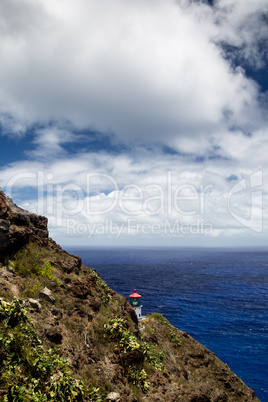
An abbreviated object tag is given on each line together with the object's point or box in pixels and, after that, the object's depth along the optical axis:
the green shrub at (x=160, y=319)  32.19
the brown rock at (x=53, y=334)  11.89
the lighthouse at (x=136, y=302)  39.12
